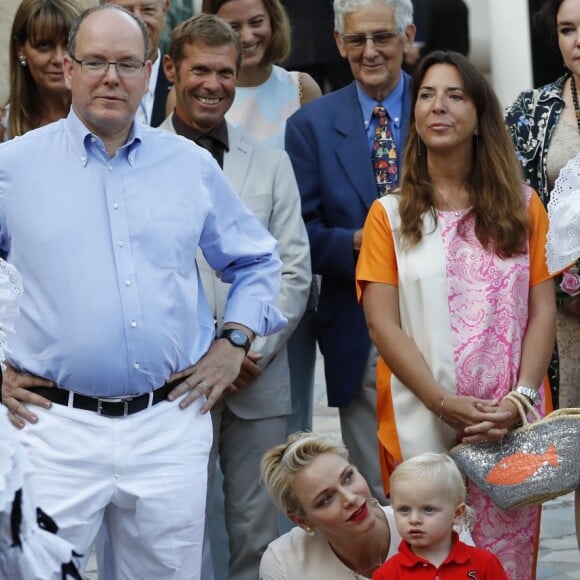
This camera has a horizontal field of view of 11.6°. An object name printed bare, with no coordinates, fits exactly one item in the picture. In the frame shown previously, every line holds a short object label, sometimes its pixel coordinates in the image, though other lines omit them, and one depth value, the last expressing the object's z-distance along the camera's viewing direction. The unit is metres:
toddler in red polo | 8.13
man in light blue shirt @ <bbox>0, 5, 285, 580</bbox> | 7.98
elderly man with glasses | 10.54
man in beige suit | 10.13
